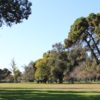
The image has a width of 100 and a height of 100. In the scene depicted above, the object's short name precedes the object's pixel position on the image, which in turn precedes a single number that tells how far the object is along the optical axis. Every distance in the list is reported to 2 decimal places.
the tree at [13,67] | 92.00
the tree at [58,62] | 65.38
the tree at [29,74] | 97.56
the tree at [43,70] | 75.56
